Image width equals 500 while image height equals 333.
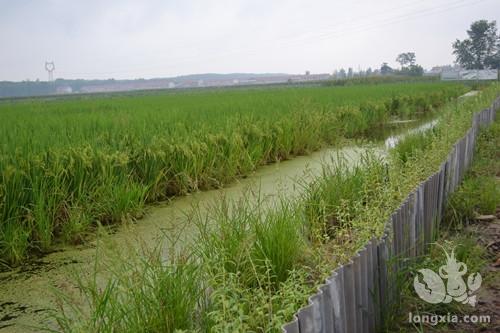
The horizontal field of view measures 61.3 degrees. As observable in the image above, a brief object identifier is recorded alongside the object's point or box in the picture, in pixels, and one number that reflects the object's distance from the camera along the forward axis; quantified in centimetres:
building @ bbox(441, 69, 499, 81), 4778
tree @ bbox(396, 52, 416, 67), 10056
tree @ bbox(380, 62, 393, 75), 8668
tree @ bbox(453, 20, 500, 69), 7300
